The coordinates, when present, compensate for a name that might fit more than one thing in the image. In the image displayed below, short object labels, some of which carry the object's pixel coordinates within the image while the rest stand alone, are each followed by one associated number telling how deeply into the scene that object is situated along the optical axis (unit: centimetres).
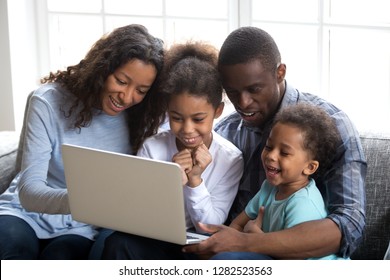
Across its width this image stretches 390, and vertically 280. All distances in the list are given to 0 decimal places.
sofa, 419
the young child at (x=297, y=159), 393
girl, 405
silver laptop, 379
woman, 408
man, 388
